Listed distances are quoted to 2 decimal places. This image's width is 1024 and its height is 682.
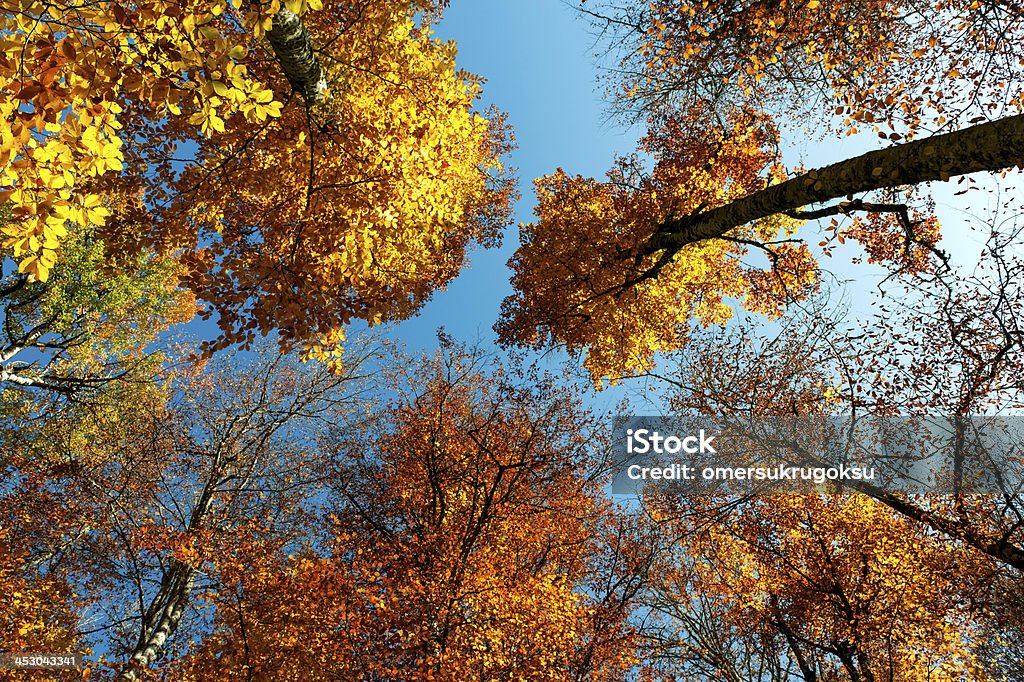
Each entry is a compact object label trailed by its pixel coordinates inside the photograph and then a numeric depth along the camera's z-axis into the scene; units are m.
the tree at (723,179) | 5.80
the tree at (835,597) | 10.84
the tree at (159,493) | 11.52
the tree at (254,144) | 2.59
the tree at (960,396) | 7.36
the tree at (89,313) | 12.58
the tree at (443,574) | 10.23
